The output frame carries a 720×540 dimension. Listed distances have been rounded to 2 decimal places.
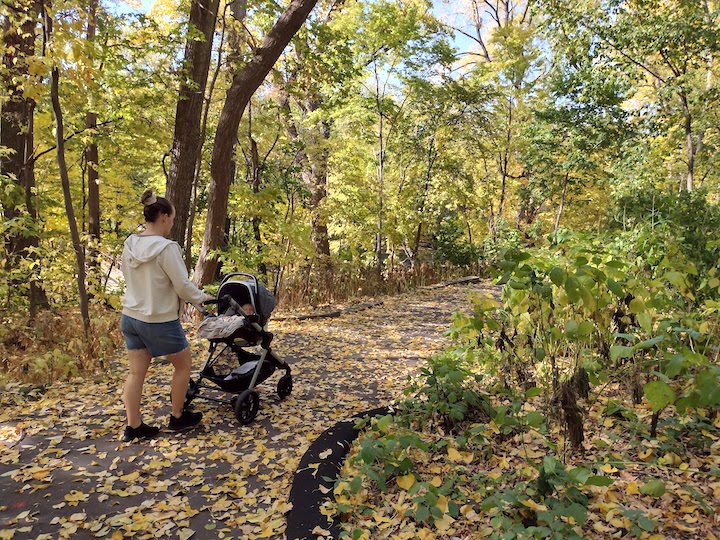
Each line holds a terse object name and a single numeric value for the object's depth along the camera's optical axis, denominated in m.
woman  2.96
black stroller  3.36
